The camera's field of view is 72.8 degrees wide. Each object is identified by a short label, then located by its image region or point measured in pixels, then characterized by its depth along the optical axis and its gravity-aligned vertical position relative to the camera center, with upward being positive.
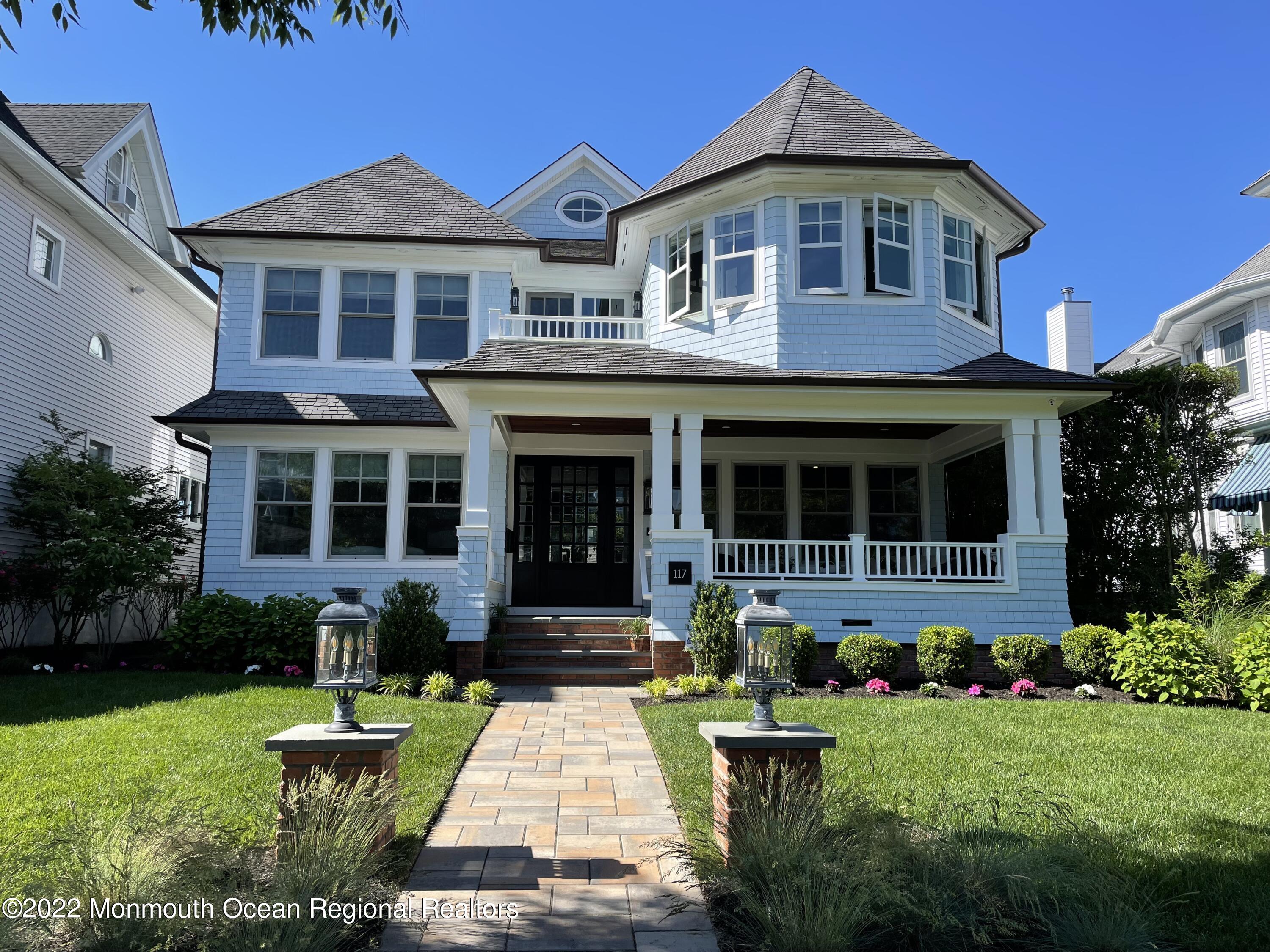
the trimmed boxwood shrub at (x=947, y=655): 10.52 -0.90
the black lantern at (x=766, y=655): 4.46 -0.39
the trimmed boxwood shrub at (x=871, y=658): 10.47 -0.93
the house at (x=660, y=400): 11.66 +2.52
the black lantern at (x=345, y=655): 4.51 -0.41
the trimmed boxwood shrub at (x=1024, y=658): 10.52 -0.93
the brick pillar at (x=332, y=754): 4.26 -0.88
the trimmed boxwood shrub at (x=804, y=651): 10.46 -0.86
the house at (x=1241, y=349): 15.41 +4.86
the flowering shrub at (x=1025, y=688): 10.05 -1.24
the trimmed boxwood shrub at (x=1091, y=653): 10.43 -0.86
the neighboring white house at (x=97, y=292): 13.48 +5.23
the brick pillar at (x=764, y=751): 4.27 -0.85
